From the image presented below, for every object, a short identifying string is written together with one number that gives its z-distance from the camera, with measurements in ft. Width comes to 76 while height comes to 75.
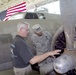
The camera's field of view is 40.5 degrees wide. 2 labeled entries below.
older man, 3.97
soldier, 6.24
